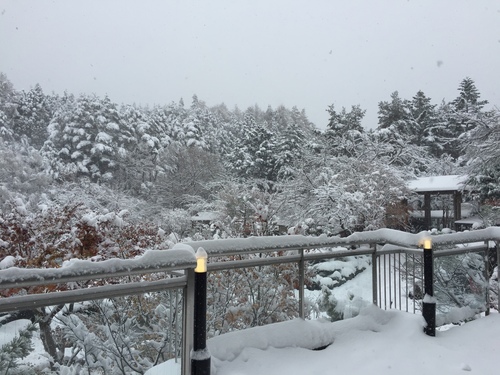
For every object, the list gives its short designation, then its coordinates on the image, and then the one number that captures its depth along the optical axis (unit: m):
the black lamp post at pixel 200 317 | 3.18
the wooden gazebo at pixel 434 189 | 21.72
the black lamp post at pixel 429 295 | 4.58
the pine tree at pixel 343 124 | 24.38
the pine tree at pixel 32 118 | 36.09
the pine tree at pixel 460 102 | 36.45
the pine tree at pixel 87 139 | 31.55
